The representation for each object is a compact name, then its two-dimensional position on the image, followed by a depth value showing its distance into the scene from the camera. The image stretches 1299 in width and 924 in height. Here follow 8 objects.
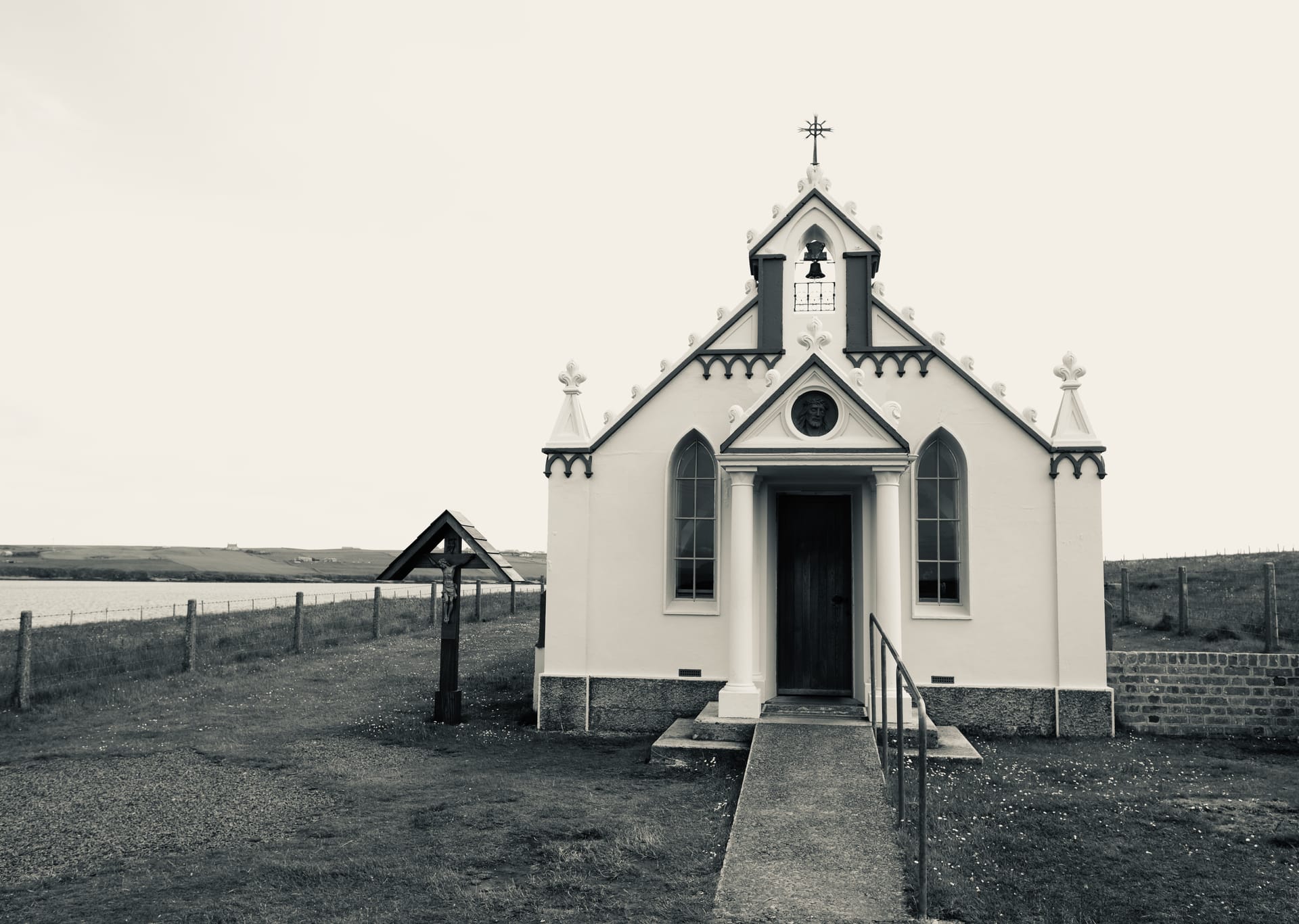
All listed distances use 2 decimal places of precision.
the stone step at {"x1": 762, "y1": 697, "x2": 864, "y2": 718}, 11.12
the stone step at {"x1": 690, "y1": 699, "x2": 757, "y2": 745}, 10.42
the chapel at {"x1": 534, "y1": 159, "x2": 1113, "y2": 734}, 11.33
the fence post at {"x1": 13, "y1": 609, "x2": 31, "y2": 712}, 12.95
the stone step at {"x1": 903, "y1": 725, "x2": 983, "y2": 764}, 9.59
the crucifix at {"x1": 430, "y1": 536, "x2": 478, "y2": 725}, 12.39
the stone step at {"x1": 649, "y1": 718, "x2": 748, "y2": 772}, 9.93
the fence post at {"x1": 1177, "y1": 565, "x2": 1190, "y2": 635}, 19.05
